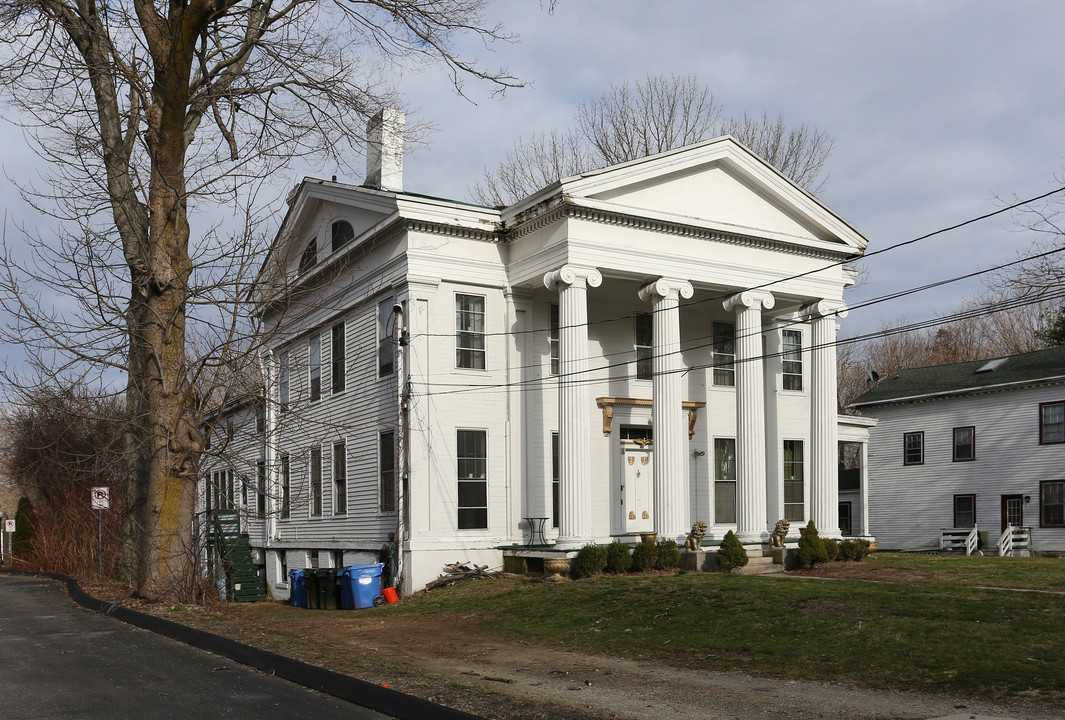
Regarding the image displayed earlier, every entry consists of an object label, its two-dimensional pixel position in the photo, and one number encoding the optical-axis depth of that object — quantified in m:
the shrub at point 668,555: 21.98
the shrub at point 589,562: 21.05
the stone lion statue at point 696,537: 22.64
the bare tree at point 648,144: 41.81
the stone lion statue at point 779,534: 23.47
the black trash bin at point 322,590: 22.64
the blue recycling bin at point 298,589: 23.72
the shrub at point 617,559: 21.38
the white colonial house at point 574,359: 22.47
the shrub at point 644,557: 21.70
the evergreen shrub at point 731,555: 22.09
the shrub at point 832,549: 23.81
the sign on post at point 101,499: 25.31
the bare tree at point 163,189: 17.88
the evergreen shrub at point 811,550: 22.94
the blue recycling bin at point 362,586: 21.94
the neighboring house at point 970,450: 34.84
